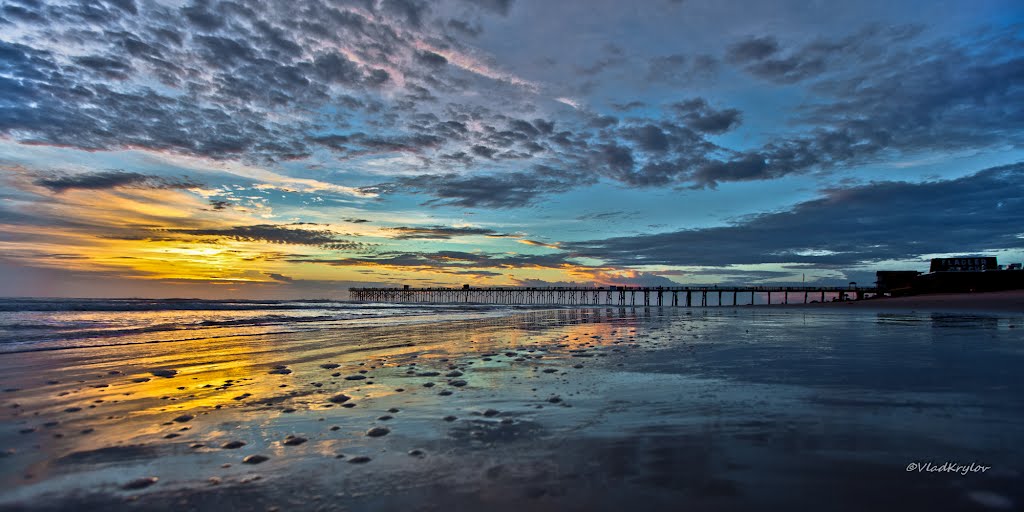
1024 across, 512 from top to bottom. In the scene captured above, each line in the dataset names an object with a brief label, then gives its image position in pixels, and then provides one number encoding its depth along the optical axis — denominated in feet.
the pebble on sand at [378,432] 14.03
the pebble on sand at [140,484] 10.43
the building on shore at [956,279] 191.01
